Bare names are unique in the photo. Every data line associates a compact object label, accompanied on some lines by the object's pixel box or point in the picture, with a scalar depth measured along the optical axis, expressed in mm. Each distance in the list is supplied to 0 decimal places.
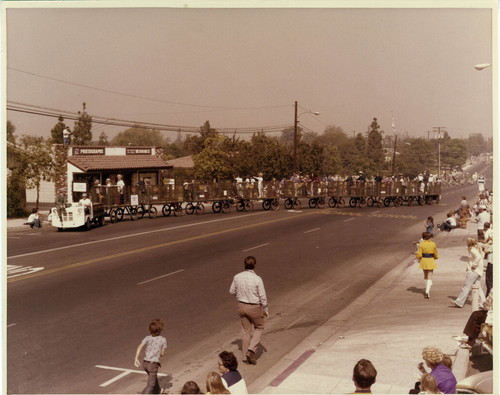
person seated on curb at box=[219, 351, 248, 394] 7324
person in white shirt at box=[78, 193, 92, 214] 28625
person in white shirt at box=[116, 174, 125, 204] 33312
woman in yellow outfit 14438
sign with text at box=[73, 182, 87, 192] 38016
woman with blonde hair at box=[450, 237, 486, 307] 12805
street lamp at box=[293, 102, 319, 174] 52656
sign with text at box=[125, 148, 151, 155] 49306
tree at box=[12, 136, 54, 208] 36062
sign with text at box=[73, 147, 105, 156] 44056
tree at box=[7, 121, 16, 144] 39462
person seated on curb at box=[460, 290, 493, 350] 10031
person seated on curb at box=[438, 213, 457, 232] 29047
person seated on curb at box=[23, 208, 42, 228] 30359
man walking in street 9781
